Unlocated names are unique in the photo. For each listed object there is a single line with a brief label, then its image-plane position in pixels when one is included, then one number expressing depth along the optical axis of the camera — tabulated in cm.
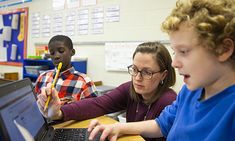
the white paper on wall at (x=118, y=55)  271
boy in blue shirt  56
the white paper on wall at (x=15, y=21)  406
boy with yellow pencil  170
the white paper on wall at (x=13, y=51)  411
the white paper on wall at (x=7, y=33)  419
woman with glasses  114
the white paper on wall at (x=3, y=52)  432
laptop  65
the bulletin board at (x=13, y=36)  400
